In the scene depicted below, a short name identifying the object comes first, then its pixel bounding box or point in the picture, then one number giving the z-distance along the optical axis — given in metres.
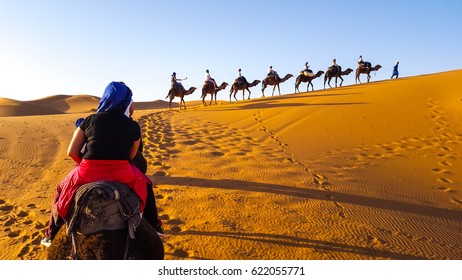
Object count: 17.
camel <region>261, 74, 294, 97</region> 31.00
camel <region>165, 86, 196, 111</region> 22.83
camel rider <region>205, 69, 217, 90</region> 25.02
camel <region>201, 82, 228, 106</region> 25.02
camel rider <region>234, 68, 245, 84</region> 28.27
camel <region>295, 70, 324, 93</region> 30.70
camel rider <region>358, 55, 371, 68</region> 32.44
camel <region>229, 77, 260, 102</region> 28.33
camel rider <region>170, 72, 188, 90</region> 22.88
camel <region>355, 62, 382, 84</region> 32.38
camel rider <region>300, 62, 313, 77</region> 30.35
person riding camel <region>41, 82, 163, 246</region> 2.95
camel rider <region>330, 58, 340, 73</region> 30.92
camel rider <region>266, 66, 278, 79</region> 30.92
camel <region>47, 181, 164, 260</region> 2.78
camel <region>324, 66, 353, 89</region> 30.89
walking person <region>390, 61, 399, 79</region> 32.62
